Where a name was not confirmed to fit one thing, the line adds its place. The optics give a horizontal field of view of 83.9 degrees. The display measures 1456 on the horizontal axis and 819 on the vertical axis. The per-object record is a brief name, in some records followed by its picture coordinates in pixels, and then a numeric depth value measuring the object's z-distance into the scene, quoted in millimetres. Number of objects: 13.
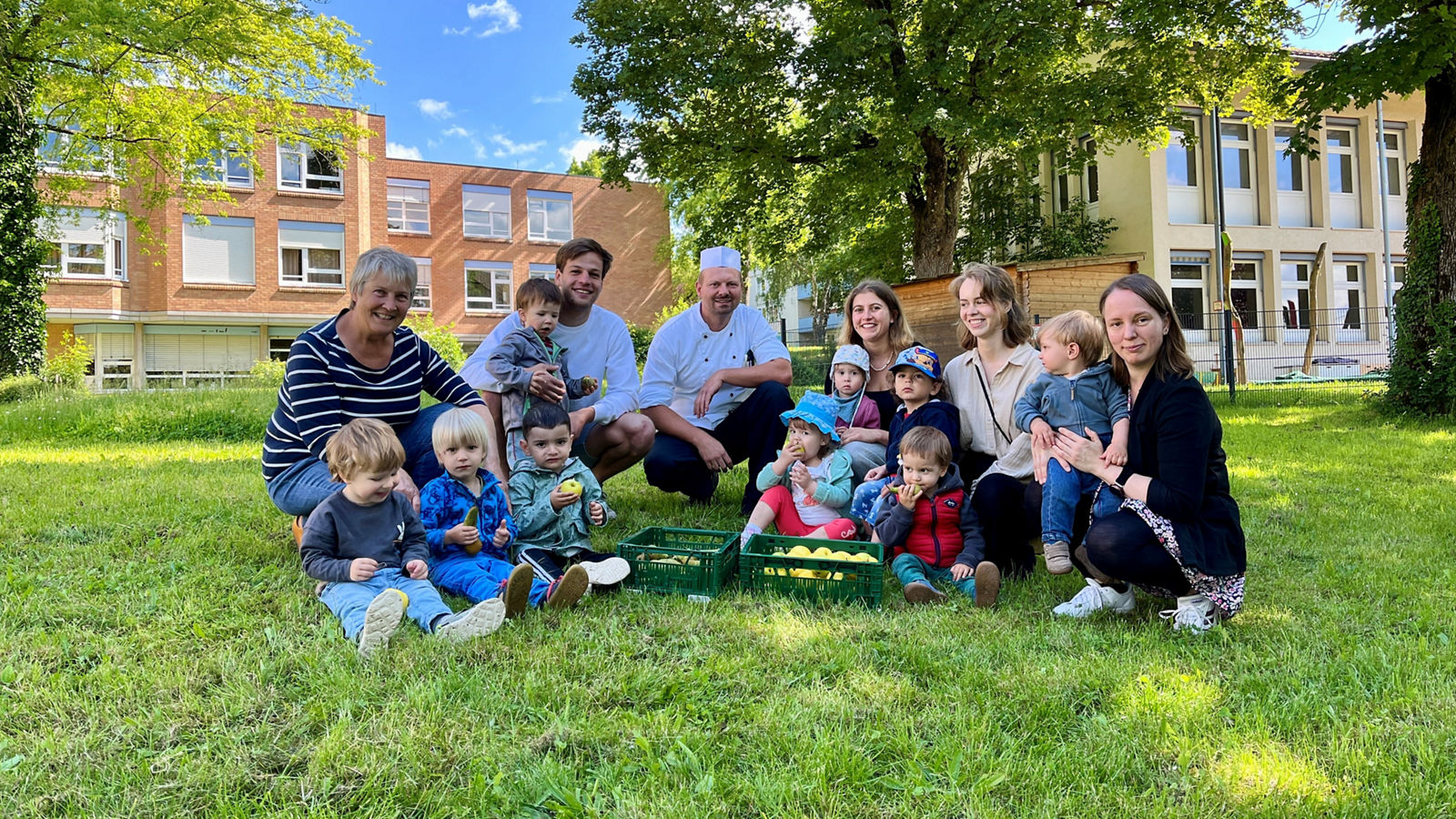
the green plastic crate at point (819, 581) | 3477
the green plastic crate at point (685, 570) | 3557
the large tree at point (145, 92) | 12773
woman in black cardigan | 2971
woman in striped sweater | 3725
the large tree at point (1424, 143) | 9125
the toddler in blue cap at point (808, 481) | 4309
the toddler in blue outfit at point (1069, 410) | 3400
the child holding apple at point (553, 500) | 3990
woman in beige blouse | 3879
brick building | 25969
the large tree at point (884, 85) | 12680
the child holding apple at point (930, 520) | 3775
